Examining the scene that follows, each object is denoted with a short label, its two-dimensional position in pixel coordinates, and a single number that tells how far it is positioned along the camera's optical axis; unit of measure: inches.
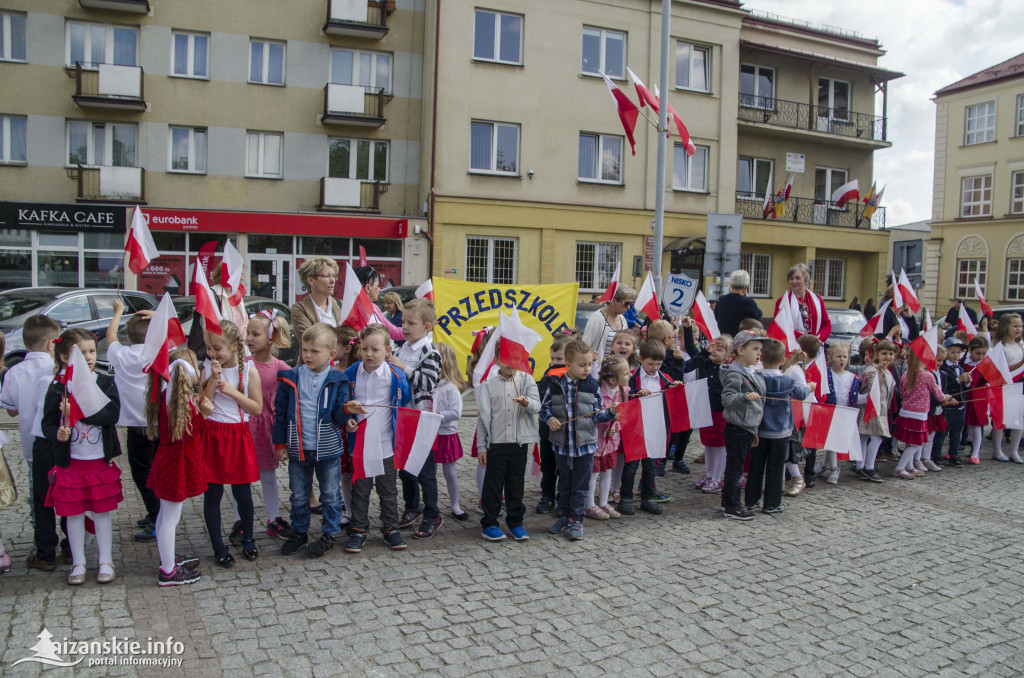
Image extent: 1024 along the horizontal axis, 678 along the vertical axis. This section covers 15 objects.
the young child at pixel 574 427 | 229.6
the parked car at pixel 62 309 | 418.0
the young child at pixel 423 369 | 227.1
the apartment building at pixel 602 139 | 938.1
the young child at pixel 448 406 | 237.0
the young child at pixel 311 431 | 207.0
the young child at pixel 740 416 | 253.3
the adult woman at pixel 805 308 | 338.3
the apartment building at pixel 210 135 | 862.5
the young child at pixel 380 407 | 212.4
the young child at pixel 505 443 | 224.5
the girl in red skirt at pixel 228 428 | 193.8
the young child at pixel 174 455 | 182.1
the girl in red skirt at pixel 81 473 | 181.2
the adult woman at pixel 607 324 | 301.0
